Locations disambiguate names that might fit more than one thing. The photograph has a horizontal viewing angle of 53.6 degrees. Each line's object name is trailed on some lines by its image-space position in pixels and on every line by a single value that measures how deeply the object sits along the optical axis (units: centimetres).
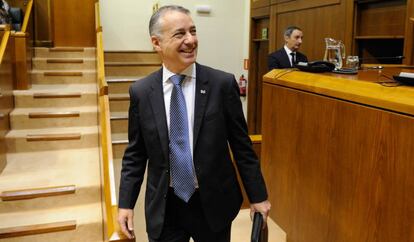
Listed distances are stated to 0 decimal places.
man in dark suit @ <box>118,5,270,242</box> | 137
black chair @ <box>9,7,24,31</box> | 557
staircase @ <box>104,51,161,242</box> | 421
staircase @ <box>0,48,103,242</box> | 311
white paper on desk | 145
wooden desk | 136
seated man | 408
